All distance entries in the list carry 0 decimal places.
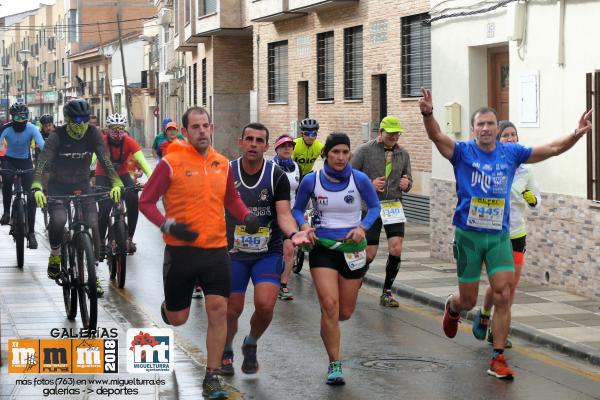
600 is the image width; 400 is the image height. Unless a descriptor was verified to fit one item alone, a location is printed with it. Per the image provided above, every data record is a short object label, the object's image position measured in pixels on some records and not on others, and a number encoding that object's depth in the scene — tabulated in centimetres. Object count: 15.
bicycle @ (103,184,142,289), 1464
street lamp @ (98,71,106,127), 9056
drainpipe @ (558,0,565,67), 1418
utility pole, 6471
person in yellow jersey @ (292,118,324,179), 1529
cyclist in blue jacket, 1720
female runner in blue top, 927
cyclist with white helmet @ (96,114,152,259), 1509
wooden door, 1703
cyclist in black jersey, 1230
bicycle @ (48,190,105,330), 1111
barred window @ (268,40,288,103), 3372
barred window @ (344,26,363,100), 2739
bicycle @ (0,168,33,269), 1662
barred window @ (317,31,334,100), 2948
